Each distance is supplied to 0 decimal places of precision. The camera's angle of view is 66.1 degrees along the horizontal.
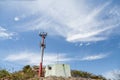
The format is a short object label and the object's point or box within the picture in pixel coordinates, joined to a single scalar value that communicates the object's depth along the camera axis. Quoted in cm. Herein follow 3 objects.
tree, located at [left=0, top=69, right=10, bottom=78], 1334
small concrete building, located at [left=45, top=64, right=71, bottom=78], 1332
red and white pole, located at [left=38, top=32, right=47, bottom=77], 1395
